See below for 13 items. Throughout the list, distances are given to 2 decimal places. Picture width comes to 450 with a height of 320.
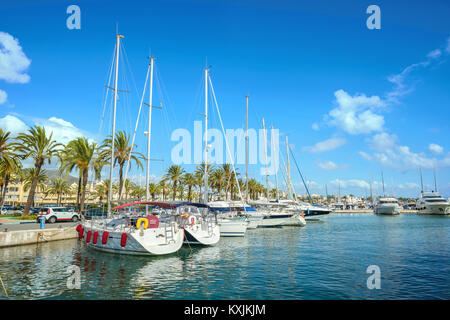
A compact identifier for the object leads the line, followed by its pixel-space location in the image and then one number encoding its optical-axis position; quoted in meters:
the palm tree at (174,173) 76.75
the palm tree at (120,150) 45.85
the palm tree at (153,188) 84.00
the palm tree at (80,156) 43.75
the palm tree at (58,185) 91.07
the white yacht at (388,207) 98.44
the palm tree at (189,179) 83.89
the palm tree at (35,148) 41.22
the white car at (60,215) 36.12
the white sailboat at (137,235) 19.62
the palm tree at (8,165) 39.38
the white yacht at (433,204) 88.12
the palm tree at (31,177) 74.68
